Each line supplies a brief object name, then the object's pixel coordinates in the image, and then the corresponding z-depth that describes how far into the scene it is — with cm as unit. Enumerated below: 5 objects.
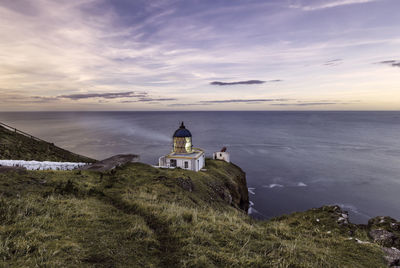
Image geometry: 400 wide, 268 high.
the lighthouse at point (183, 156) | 3278
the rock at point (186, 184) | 2159
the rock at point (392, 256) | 768
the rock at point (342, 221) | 1323
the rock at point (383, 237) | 1027
